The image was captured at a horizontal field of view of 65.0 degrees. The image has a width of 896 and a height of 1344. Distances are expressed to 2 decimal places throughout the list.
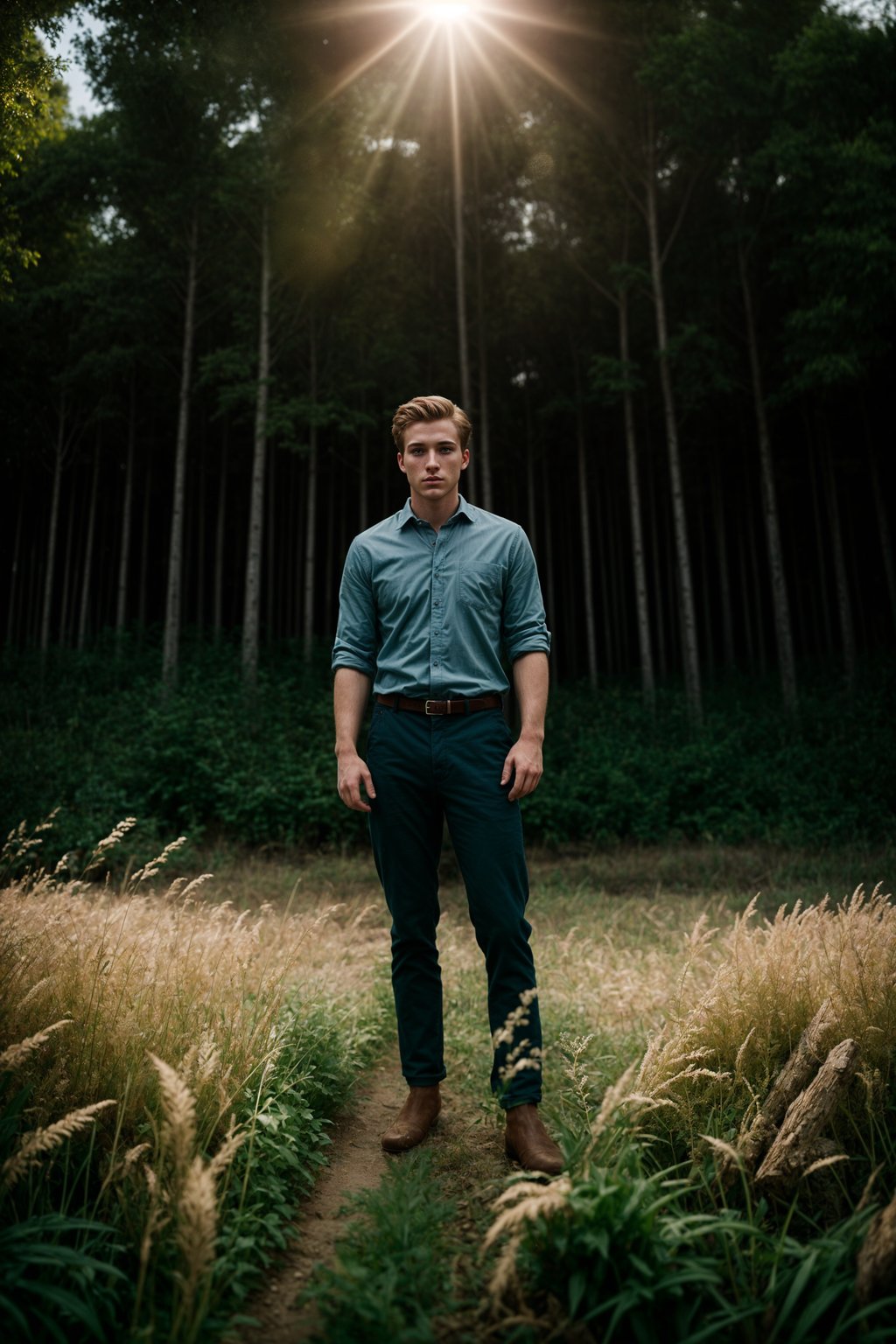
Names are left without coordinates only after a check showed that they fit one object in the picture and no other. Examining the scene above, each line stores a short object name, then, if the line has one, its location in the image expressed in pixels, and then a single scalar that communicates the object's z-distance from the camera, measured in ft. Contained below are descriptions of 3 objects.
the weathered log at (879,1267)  5.16
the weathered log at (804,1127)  6.70
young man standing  8.35
